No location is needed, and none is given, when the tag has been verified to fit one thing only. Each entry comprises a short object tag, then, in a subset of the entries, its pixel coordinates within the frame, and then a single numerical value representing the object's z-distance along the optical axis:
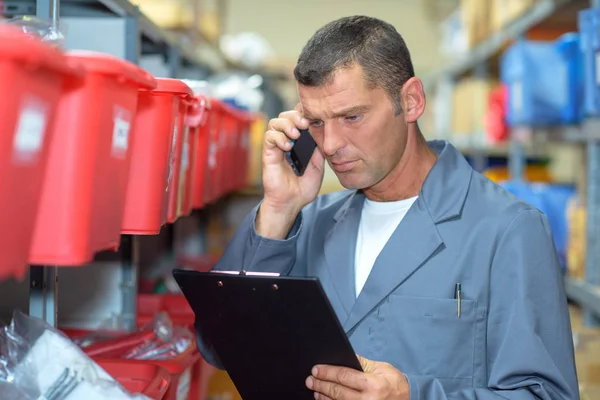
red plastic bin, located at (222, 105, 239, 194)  2.74
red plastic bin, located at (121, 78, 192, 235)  1.33
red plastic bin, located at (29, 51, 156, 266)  1.00
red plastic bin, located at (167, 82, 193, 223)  1.58
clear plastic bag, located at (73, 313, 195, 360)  2.00
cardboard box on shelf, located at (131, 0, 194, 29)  4.11
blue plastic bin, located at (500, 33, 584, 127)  3.42
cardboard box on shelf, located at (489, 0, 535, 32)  4.00
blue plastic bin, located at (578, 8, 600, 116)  2.76
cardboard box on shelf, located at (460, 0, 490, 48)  5.11
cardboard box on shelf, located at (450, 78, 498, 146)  5.61
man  1.58
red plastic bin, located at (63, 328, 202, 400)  1.89
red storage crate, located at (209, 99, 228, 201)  2.34
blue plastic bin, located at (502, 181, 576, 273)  3.87
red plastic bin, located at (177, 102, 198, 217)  1.71
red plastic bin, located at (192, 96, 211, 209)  2.04
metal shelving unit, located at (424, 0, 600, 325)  3.23
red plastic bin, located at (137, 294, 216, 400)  2.33
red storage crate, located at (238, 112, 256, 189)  3.33
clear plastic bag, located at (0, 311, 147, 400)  1.29
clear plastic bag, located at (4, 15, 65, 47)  1.25
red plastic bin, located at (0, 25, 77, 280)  0.82
